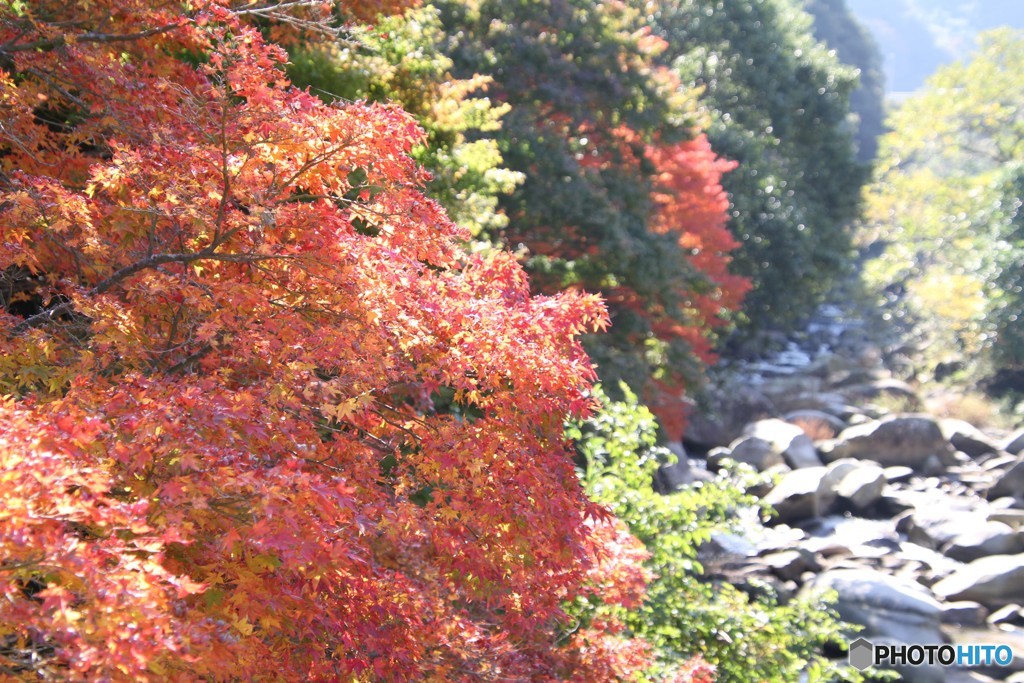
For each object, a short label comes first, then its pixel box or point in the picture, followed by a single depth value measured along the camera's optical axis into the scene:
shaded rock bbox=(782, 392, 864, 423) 25.70
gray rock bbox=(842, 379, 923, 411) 27.77
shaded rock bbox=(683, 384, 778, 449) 23.41
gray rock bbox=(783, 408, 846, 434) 23.75
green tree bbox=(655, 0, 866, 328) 31.09
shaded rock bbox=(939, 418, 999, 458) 22.41
